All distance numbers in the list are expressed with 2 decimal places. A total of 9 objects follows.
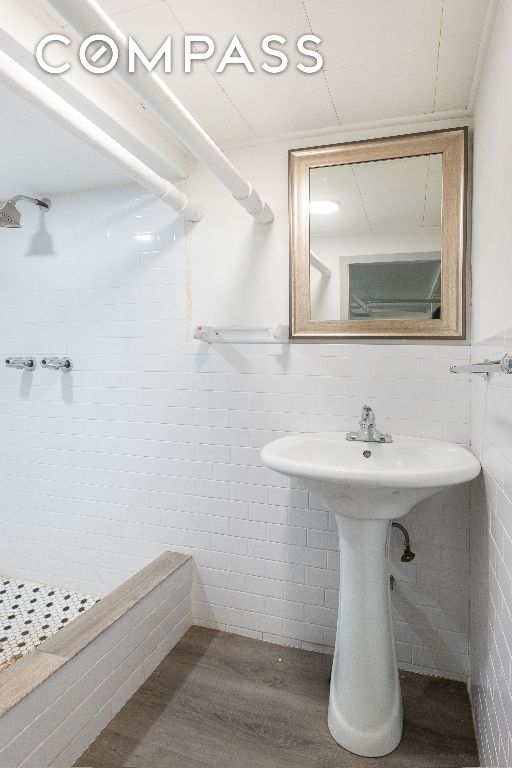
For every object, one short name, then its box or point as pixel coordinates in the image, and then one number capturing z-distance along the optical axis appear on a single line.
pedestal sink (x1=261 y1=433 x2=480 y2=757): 1.32
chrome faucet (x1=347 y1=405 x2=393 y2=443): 1.64
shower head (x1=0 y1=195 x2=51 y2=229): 1.97
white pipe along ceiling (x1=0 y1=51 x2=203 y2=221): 1.12
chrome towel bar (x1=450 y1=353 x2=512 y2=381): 0.82
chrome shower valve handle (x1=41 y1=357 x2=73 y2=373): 2.20
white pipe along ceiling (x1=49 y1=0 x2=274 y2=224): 0.85
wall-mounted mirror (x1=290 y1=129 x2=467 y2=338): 1.65
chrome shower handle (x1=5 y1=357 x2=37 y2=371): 2.27
